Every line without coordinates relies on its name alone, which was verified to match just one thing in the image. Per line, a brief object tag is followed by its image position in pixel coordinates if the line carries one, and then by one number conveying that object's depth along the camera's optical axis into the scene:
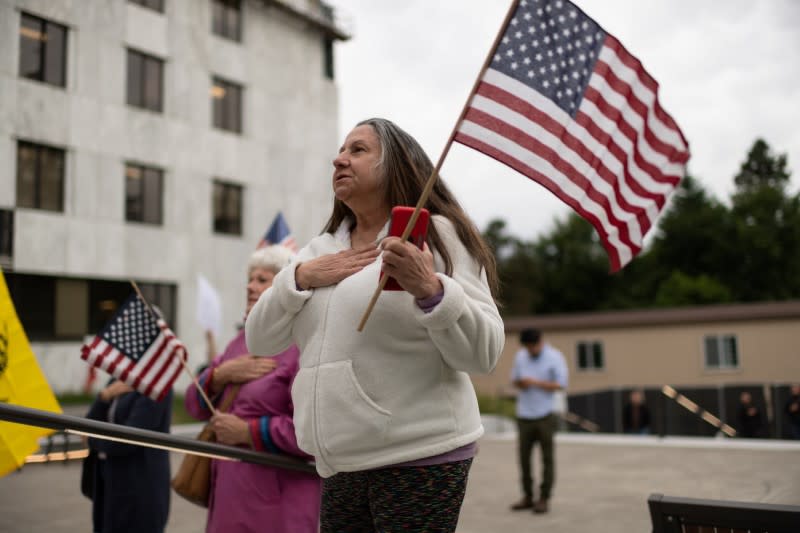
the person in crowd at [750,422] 16.58
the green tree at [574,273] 53.25
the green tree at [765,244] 47.03
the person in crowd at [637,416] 18.78
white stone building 16.44
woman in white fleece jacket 1.92
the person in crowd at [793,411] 14.38
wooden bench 2.11
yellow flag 3.07
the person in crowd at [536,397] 8.22
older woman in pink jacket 3.05
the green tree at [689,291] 45.25
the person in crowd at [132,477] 3.92
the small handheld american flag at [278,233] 6.49
